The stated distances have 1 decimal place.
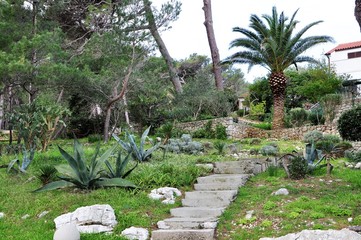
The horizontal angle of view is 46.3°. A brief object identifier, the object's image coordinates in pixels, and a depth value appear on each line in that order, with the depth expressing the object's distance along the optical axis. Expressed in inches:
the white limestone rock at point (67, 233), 197.8
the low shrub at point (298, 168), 307.1
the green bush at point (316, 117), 821.9
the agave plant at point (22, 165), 346.3
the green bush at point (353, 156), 384.5
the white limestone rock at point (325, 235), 183.9
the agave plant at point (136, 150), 375.6
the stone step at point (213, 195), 270.2
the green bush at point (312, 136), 617.3
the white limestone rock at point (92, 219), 229.6
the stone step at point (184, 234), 213.6
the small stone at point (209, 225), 223.1
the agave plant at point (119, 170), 299.2
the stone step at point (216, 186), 293.0
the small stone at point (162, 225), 231.0
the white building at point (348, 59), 1478.8
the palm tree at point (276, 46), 810.2
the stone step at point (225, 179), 304.5
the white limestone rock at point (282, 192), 268.2
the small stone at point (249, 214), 236.3
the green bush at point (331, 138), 548.3
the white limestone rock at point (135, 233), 220.2
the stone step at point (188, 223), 225.5
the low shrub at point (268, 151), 428.1
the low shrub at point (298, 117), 844.1
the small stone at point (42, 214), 256.6
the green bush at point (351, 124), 591.8
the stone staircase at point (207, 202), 217.9
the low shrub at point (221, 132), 768.4
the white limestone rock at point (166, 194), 272.8
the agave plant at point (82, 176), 280.5
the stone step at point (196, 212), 245.8
